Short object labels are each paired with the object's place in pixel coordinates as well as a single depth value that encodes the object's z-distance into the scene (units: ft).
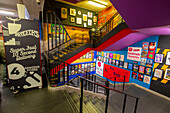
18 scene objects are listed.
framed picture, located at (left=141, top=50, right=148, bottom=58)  15.60
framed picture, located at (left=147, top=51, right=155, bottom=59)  14.58
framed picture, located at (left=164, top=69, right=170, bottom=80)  12.95
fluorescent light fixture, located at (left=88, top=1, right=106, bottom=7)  20.40
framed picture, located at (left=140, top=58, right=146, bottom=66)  15.93
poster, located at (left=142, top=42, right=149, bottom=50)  15.45
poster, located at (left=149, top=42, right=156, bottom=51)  14.43
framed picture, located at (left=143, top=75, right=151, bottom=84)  15.23
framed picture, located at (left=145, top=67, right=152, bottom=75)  15.07
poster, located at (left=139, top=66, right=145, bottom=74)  16.10
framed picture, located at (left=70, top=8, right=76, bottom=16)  22.00
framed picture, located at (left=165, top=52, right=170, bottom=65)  12.85
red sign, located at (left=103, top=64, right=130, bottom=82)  19.39
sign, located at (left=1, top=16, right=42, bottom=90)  8.00
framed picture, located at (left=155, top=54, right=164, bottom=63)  13.60
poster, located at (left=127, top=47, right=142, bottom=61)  16.81
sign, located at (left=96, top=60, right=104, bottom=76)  26.74
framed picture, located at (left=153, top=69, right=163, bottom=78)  13.78
